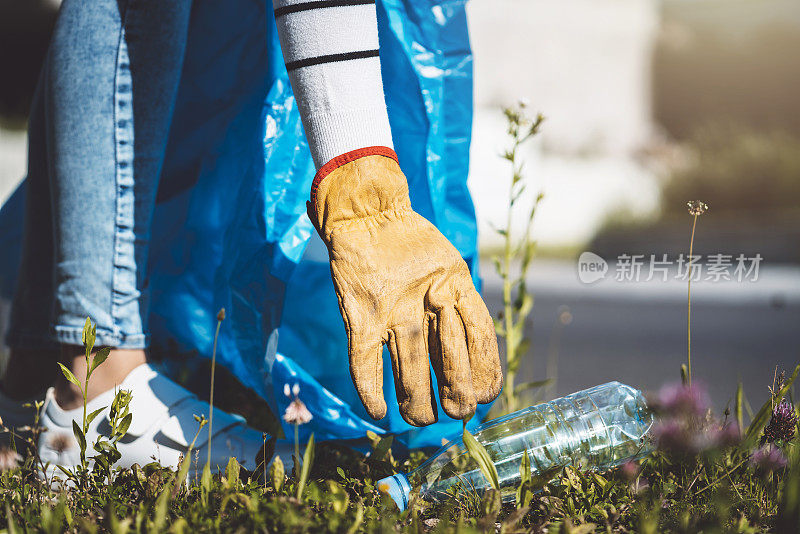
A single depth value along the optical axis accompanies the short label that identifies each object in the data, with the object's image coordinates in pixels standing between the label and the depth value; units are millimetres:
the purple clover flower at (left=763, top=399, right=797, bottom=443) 1185
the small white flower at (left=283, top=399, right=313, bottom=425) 1064
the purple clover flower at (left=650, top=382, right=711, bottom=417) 1096
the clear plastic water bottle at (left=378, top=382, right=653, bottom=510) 1229
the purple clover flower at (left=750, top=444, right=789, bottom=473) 1154
